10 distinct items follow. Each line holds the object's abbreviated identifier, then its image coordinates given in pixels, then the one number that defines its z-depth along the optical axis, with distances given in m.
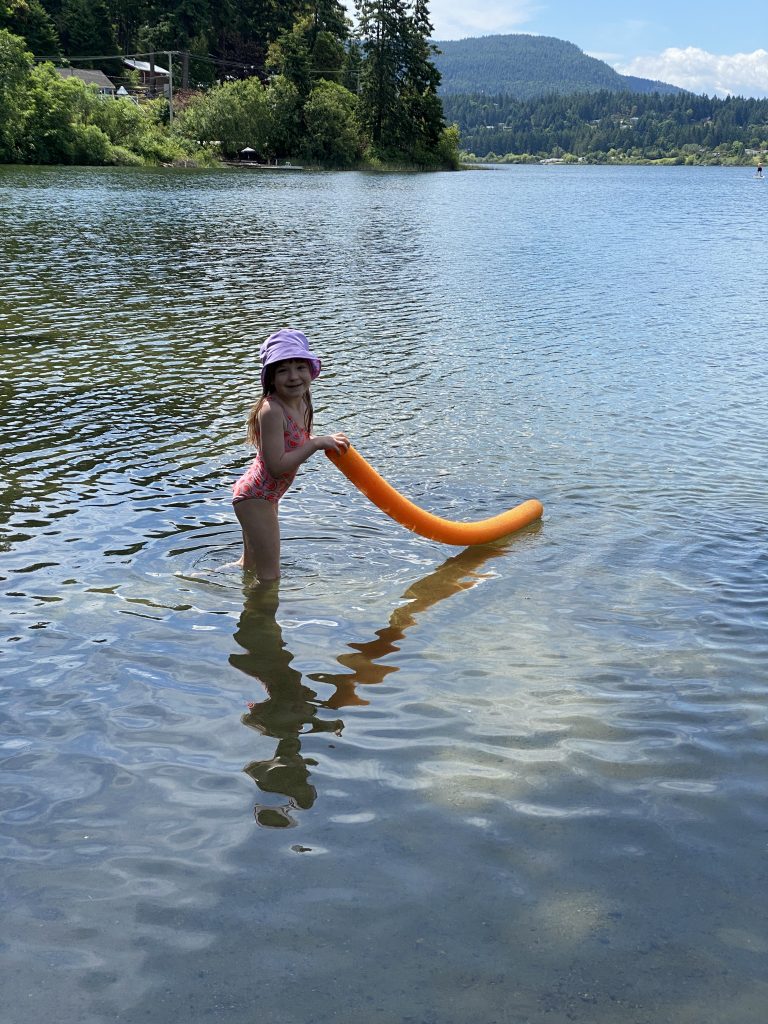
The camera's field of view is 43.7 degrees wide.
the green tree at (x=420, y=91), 112.31
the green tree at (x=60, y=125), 70.38
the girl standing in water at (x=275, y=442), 5.68
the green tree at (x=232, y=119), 94.25
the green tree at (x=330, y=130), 100.69
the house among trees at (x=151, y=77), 125.81
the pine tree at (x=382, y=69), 109.69
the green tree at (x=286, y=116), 101.56
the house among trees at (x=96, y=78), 107.62
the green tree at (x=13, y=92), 67.69
